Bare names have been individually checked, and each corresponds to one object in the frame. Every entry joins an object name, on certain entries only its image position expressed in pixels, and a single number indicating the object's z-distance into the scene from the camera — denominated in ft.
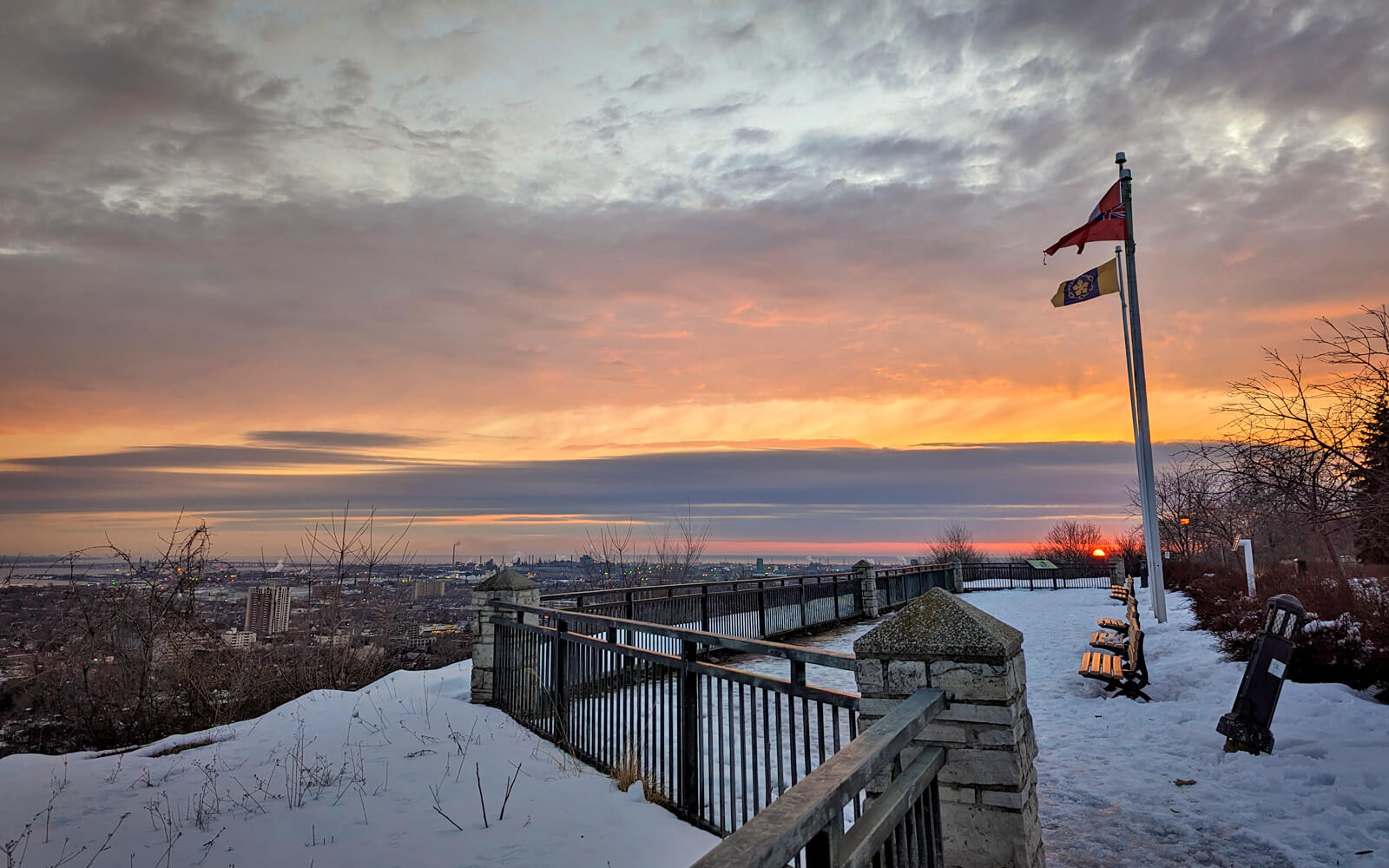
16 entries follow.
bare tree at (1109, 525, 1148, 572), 122.35
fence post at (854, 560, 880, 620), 66.80
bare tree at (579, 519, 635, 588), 63.00
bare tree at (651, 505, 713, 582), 69.92
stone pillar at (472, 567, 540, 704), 29.43
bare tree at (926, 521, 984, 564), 177.57
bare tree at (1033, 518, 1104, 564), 196.03
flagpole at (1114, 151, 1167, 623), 52.31
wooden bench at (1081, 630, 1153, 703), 29.94
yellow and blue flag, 55.21
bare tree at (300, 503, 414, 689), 38.93
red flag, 54.49
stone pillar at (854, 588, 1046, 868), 11.21
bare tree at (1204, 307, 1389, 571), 39.22
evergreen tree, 36.19
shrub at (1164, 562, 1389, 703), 28.17
